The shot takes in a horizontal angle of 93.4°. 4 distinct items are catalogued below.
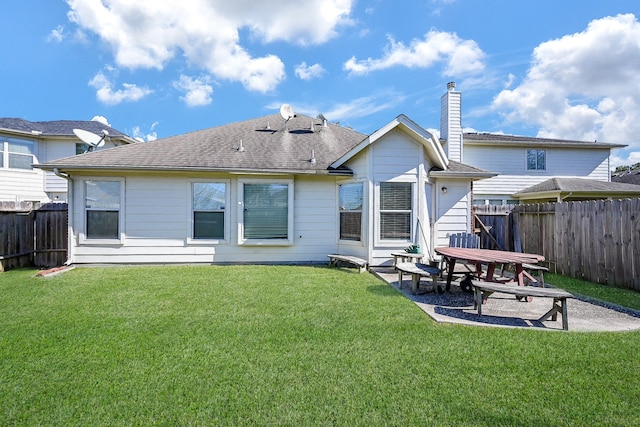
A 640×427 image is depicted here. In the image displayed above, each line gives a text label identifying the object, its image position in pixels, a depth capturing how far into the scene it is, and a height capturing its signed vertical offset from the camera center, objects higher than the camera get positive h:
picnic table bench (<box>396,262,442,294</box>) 5.68 -1.03
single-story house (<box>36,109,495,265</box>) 8.27 +0.45
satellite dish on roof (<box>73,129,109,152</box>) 10.55 +2.87
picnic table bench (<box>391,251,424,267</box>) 7.27 -0.95
